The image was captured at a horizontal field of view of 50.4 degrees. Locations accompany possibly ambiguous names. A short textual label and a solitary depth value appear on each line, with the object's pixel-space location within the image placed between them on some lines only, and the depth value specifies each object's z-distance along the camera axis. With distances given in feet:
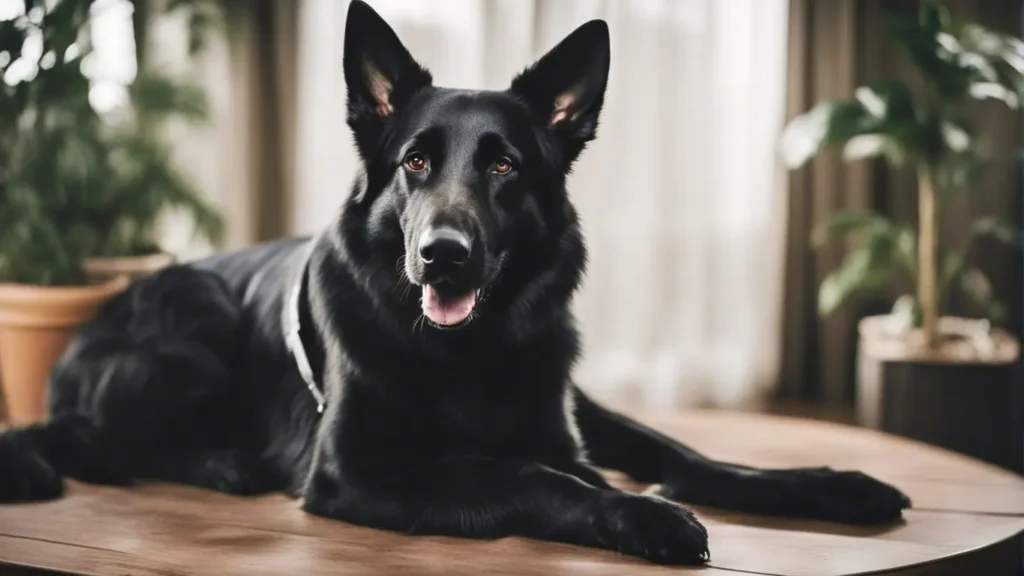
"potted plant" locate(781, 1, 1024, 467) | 10.11
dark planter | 10.28
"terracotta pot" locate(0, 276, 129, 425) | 8.00
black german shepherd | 4.98
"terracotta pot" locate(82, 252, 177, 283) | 8.86
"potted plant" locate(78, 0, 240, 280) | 9.45
